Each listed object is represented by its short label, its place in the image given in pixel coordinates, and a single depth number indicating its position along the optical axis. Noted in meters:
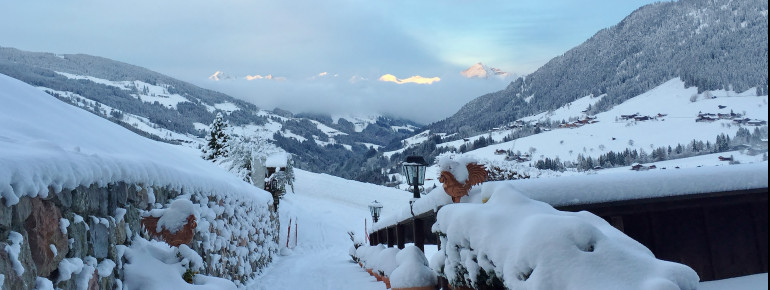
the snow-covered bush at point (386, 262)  7.71
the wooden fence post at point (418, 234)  6.54
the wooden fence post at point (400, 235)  8.04
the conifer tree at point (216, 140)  39.88
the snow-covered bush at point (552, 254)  2.09
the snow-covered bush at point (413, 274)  5.69
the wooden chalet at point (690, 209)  4.20
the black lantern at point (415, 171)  8.45
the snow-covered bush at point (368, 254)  9.65
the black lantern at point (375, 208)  16.83
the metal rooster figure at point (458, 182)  4.21
